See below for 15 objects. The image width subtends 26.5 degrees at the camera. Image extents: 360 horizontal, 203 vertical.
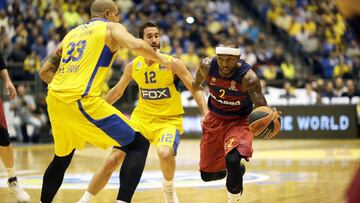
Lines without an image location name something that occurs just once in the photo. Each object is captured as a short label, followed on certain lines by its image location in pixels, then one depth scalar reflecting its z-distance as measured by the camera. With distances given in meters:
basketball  7.29
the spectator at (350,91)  20.19
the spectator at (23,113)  18.80
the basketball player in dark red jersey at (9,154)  8.17
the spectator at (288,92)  20.23
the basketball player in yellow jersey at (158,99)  7.92
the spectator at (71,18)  21.15
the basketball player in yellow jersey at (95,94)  6.35
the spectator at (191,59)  20.75
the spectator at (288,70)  22.06
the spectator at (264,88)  20.28
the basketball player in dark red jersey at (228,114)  7.40
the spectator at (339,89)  20.52
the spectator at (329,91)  20.45
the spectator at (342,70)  21.83
